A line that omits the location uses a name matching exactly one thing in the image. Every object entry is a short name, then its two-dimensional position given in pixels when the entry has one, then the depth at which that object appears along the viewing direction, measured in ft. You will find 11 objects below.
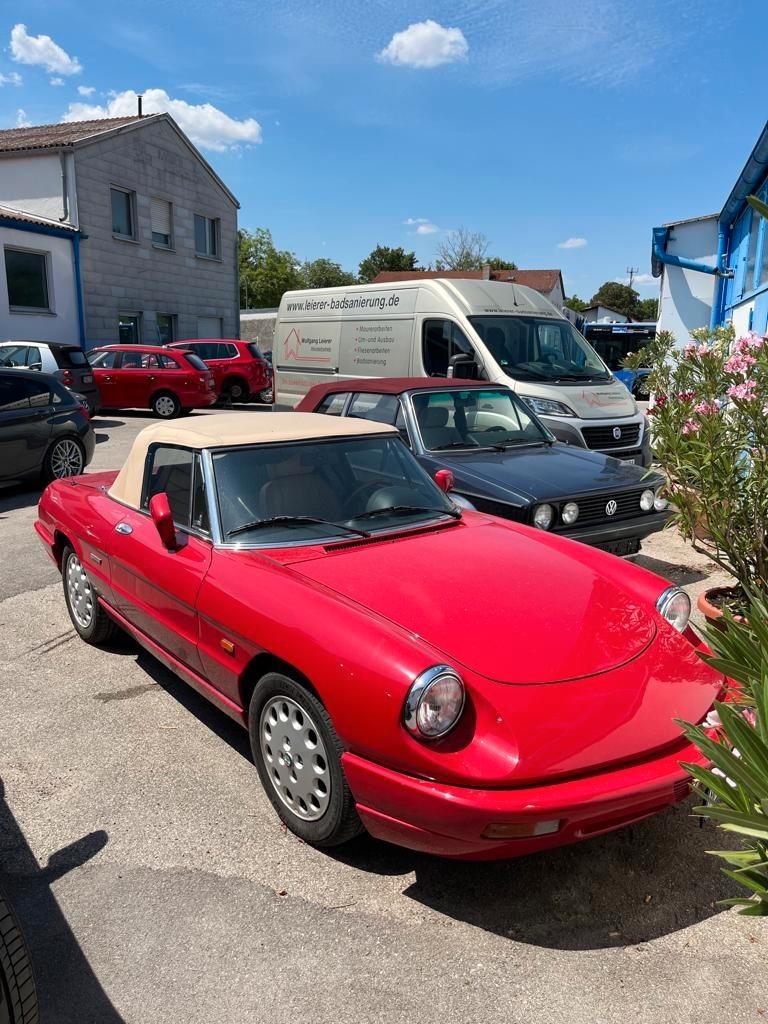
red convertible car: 7.91
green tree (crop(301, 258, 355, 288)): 264.31
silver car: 47.34
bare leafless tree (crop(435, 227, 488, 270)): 210.59
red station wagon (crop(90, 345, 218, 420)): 56.34
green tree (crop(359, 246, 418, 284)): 260.21
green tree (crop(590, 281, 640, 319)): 307.78
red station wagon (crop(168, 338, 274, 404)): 64.69
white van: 29.07
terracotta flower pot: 16.67
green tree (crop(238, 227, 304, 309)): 214.48
